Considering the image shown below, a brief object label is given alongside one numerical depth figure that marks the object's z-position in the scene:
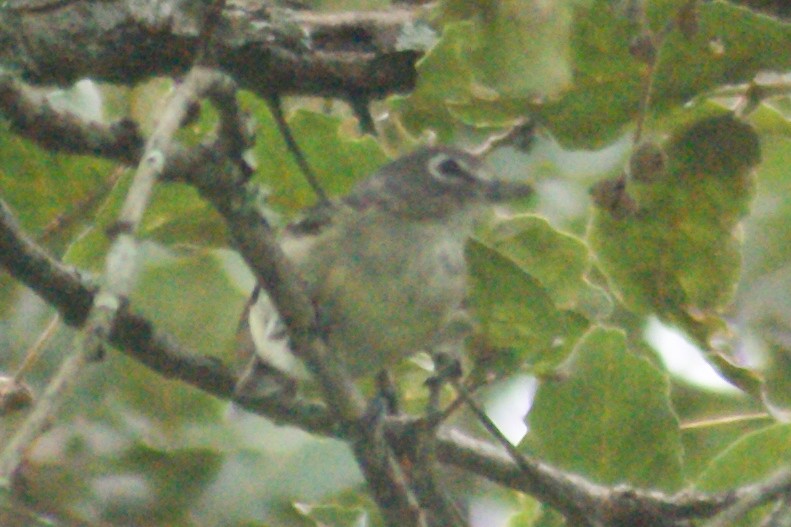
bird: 5.30
